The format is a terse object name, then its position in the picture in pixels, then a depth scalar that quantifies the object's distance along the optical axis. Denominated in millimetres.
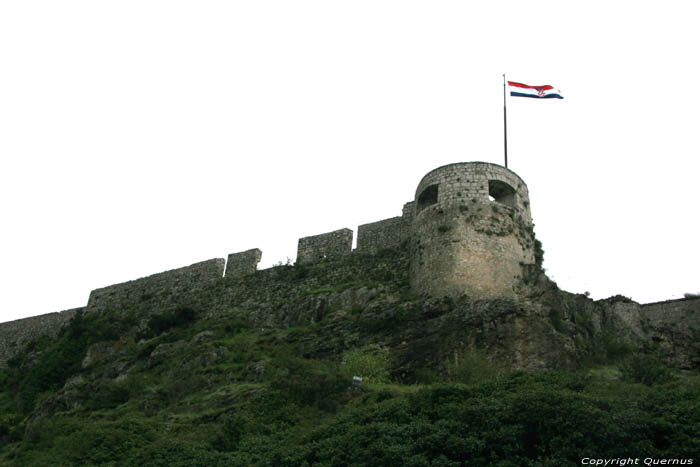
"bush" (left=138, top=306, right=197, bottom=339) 28250
